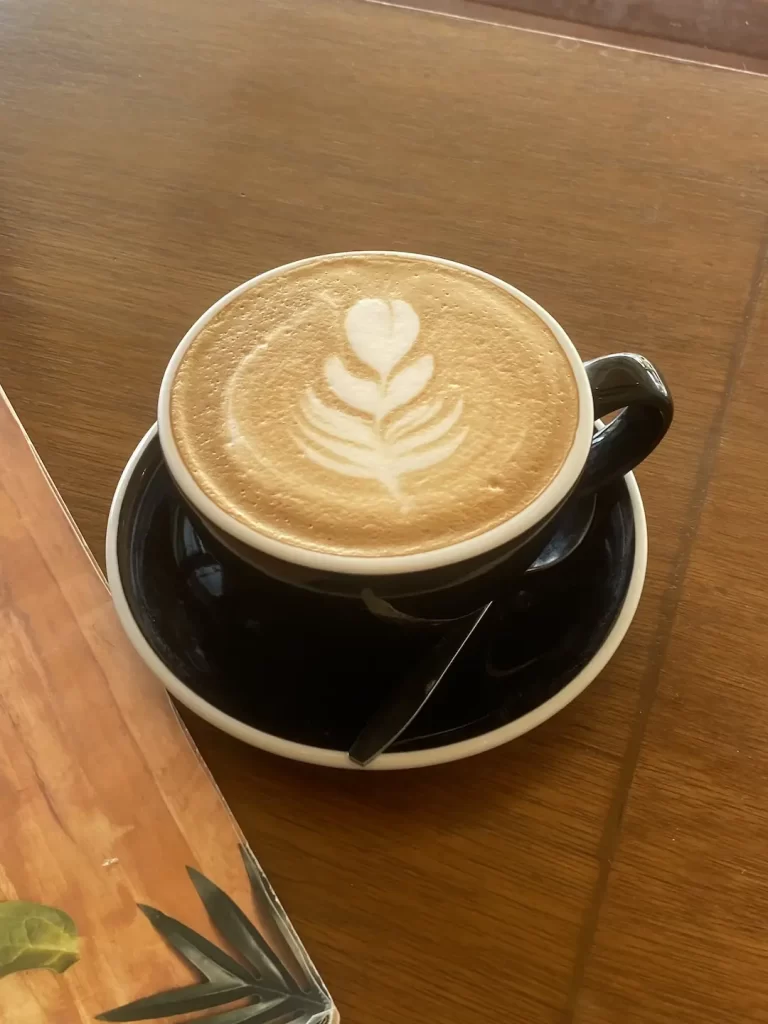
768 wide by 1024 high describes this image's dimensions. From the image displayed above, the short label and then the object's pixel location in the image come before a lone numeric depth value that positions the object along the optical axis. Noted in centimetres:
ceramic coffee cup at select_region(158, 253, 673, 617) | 37
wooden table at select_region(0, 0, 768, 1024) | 37
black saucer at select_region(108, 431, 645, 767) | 40
